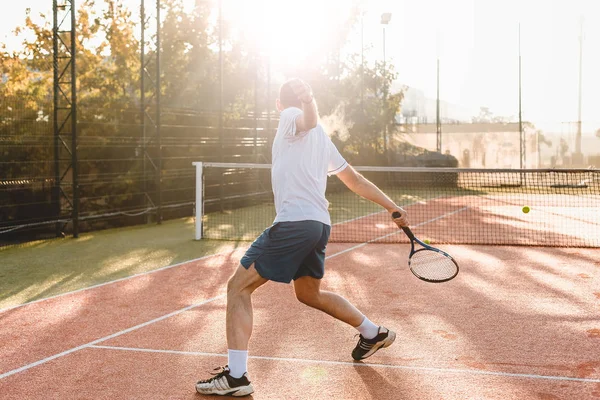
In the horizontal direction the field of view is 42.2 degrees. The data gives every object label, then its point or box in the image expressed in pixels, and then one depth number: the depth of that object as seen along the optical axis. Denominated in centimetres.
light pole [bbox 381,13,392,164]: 3366
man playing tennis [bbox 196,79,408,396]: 466
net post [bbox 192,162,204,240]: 1418
